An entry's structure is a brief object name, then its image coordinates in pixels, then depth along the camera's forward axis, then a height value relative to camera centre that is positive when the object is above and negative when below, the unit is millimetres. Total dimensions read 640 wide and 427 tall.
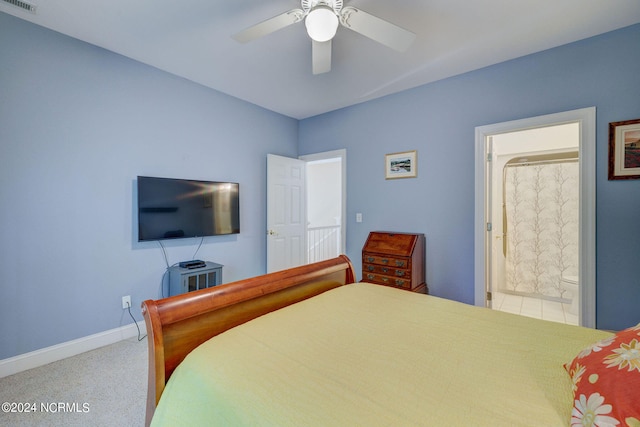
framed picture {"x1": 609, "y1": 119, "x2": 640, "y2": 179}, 2135 +482
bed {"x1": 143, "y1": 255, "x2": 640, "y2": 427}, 753 -550
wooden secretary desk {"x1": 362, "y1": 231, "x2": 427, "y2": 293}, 2883 -539
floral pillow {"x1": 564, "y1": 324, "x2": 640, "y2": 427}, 638 -452
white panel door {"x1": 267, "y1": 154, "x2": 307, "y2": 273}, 3838 -33
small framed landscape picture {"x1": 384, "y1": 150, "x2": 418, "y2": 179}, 3240 +559
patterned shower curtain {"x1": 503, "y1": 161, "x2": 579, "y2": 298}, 3611 -214
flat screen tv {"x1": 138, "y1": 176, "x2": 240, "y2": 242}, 2631 +29
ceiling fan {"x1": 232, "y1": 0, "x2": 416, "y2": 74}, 1594 +1142
